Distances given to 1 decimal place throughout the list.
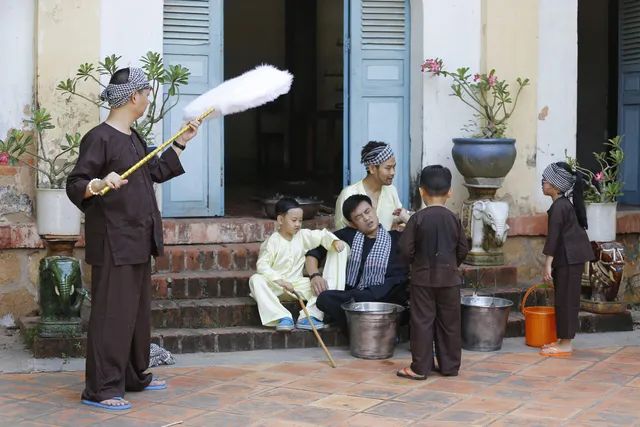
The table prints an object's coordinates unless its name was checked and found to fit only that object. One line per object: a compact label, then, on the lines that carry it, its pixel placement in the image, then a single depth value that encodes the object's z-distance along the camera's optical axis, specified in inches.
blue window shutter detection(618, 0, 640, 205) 419.5
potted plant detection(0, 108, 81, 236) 285.7
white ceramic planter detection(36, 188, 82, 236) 285.6
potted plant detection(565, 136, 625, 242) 339.9
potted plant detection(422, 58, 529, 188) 344.8
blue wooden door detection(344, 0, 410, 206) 365.7
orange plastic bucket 306.2
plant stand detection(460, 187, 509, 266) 343.3
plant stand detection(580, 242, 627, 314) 335.6
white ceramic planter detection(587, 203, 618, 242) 339.6
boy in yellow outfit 300.4
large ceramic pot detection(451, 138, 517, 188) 343.9
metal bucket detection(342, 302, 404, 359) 285.7
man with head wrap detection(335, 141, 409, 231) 315.3
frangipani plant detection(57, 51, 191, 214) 302.7
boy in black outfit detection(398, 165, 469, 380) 267.6
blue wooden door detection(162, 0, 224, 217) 344.8
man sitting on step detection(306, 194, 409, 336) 301.4
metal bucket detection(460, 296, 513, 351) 297.0
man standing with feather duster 234.5
